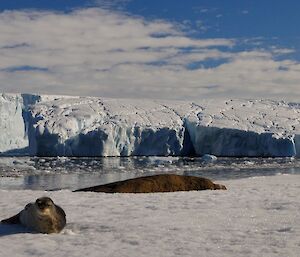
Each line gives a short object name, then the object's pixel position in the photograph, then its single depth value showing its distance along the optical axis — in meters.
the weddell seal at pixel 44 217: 12.24
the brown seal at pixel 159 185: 25.72
